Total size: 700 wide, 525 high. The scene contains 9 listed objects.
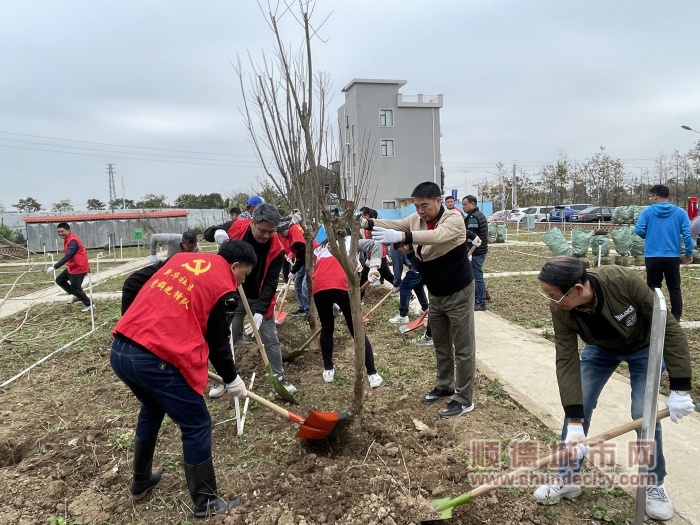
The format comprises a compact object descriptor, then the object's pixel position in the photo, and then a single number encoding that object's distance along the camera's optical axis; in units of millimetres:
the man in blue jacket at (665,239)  5277
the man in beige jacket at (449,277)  3289
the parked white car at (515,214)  31469
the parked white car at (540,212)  30734
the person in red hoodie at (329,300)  4020
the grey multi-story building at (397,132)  31812
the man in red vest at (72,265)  7883
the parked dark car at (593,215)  27578
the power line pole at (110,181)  52250
